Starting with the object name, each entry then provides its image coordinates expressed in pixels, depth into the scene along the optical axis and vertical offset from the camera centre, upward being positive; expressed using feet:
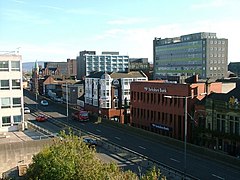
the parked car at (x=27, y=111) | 290.58 -32.34
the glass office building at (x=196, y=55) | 486.38 +29.25
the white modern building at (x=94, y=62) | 618.48 +23.18
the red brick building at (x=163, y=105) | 187.32 -19.24
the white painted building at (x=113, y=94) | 256.11 -15.77
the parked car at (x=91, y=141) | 172.86 -35.16
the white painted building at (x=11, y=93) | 143.84 -8.24
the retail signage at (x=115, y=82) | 260.21 -6.12
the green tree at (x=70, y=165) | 71.15 -20.84
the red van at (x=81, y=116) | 250.78 -31.80
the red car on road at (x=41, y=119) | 248.32 -33.62
